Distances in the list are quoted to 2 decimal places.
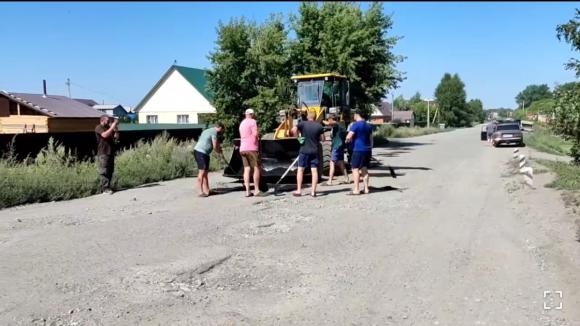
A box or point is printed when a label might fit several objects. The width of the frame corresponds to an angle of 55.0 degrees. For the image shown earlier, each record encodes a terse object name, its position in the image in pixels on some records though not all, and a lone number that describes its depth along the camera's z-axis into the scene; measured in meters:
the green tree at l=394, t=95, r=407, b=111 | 144.43
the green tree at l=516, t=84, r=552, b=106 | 186.90
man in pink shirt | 11.55
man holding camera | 12.59
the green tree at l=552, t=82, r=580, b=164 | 8.23
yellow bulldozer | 13.77
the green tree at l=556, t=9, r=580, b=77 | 9.62
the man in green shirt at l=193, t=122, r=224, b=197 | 11.91
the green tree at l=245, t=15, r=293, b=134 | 29.08
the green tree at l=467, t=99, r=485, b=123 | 163.44
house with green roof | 53.38
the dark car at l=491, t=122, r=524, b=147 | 33.84
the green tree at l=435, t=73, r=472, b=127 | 131.00
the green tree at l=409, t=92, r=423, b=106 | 150.60
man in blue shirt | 11.63
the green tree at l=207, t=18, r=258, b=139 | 30.20
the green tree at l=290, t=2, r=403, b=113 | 30.62
